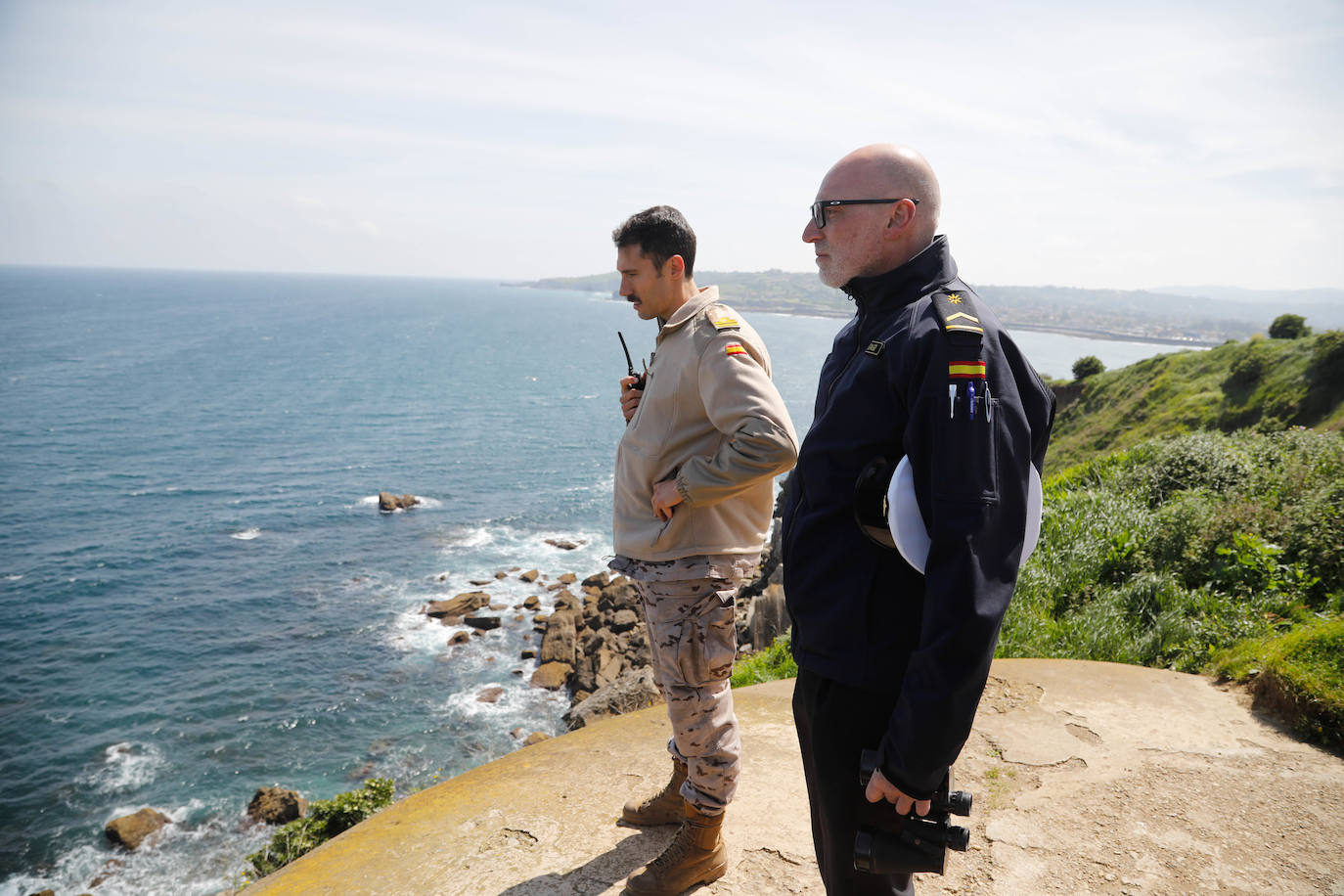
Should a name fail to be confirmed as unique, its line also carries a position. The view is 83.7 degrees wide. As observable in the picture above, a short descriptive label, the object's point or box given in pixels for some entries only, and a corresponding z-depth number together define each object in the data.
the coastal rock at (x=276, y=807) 14.11
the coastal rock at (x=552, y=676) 19.11
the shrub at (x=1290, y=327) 30.84
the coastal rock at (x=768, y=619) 15.60
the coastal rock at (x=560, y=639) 20.02
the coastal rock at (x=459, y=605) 22.78
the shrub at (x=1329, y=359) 22.28
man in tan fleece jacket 2.97
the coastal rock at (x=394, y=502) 32.34
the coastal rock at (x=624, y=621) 21.05
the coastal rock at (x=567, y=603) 22.89
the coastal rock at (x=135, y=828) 13.66
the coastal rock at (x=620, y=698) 12.55
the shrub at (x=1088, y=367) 40.25
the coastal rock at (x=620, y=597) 22.41
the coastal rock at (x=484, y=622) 22.12
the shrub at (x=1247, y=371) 26.66
